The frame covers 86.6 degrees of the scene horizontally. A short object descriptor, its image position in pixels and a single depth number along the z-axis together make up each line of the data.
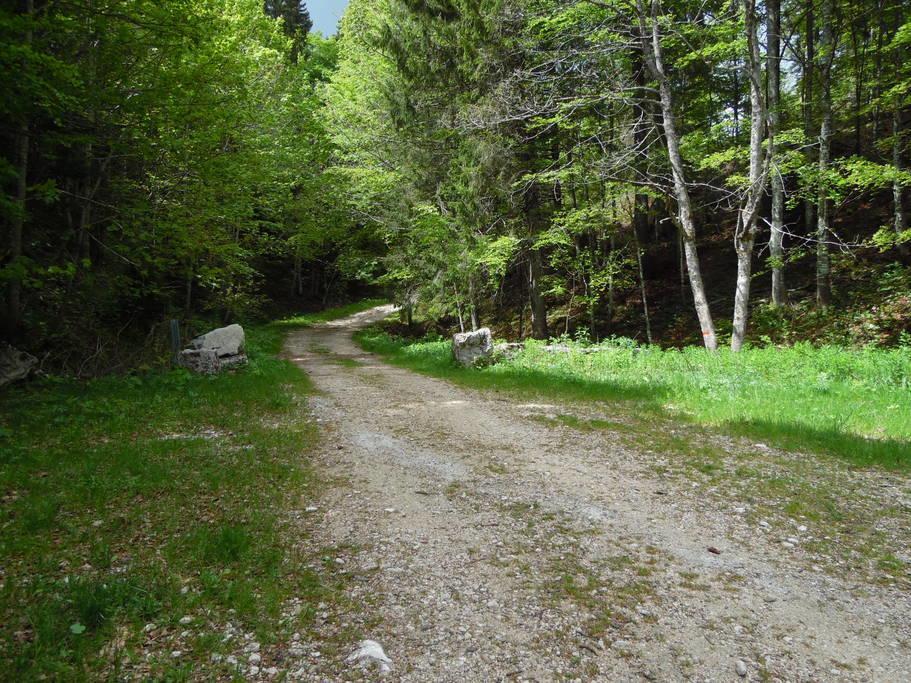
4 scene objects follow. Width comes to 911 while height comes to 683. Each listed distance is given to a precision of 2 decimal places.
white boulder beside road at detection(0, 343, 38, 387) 8.82
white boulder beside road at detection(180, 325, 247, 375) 12.16
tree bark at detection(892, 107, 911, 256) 13.86
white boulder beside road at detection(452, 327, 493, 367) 13.60
